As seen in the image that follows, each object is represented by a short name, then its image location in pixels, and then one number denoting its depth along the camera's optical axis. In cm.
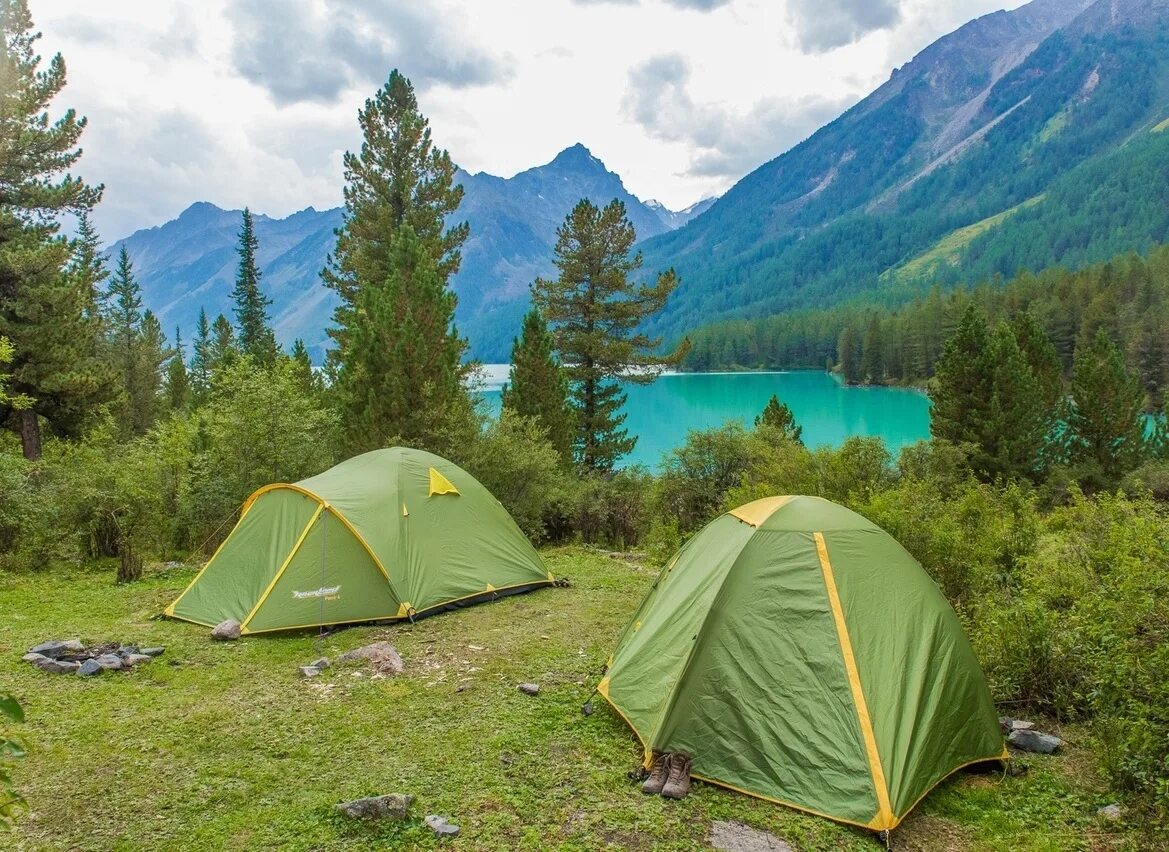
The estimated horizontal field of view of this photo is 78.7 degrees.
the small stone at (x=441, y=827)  451
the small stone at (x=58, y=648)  752
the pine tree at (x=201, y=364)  3484
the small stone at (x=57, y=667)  716
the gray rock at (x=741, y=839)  444
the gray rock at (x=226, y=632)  834
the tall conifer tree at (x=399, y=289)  1625
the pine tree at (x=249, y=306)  4572
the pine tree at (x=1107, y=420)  3020
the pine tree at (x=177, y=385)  3969
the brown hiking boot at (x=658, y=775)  504
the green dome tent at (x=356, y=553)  884
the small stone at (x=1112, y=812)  460
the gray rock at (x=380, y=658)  748
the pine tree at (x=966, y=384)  2738
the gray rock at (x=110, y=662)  727
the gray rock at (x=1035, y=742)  565
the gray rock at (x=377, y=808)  462
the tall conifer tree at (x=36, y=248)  1628
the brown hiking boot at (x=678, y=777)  498
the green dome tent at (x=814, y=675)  491
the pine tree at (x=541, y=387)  2250
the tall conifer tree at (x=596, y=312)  2638
